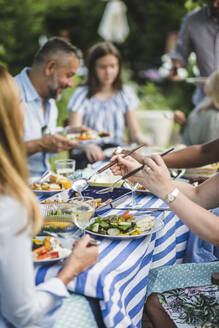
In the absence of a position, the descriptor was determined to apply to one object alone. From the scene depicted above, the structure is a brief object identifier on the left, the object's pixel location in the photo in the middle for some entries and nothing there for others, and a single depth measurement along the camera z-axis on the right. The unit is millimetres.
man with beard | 3480
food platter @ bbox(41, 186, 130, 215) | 2139
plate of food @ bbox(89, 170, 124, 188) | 2373
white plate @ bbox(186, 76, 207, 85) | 4254
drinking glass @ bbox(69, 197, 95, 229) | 1700
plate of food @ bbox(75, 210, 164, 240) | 1778
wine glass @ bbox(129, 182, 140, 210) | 2266
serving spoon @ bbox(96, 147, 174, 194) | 2293
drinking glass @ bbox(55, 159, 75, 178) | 2760
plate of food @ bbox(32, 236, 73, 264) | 1545
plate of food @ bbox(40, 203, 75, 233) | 1753
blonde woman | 1229
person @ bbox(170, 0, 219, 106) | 4863
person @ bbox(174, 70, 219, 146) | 3910
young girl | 4297
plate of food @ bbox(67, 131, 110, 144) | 3392
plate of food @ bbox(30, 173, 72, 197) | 2420
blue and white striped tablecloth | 1500
